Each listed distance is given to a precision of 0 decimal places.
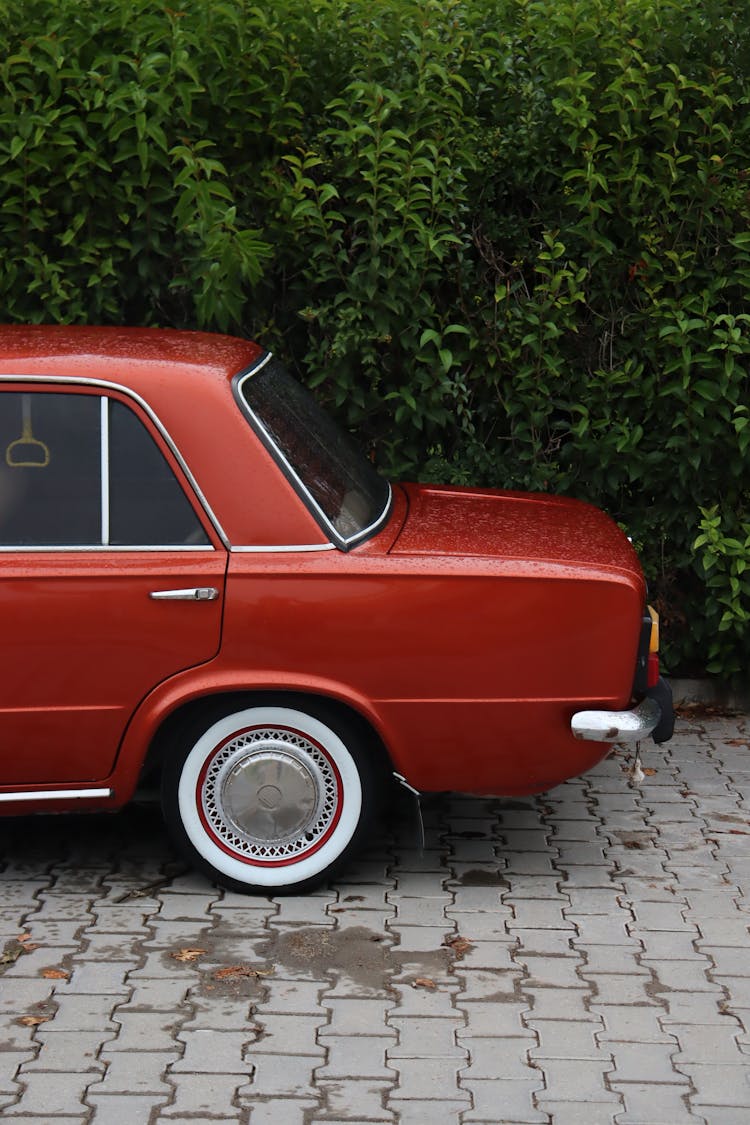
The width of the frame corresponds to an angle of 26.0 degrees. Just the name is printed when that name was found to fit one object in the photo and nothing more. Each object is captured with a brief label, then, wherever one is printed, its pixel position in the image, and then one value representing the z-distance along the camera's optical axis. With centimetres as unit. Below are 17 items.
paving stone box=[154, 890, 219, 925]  542
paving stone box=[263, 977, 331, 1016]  475
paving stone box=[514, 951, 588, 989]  498
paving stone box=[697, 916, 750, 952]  531
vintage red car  539
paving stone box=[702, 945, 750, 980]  509
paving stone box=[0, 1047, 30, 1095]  427
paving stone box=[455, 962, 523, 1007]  486
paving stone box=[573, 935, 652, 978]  507
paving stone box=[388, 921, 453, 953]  520
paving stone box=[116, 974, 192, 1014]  475
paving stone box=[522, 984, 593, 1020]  475
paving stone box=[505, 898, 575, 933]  542
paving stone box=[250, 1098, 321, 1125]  412
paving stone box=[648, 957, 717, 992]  496
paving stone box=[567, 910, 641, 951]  530
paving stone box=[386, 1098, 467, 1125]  412
